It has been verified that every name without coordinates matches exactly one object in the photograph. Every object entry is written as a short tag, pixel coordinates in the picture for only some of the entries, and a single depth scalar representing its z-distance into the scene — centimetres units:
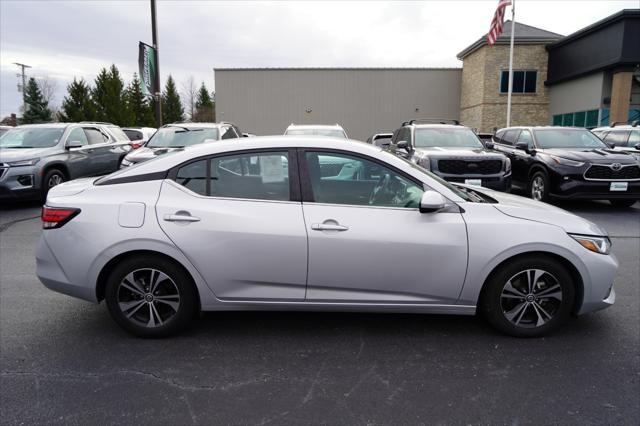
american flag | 2239
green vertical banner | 1617
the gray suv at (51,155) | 900
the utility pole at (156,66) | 1680
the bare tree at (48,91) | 7368
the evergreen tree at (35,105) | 5562
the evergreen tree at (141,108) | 5864
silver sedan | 339
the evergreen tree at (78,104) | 4868
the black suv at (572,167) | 890
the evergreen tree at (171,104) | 6775
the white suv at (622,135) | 1195
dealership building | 2312
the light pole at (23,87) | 5775
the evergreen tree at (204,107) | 7250
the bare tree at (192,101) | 7931
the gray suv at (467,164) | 898
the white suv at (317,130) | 1105
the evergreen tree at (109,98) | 4975
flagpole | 2445
